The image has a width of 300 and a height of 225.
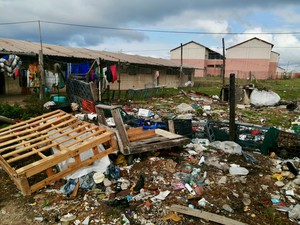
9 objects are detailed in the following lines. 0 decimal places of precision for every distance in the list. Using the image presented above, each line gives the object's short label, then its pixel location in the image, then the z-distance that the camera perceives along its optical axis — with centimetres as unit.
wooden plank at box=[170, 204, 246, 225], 264
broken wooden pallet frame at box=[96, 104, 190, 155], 392
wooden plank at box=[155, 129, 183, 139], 456
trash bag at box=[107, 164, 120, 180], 356
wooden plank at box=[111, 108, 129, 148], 392
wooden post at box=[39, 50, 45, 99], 892
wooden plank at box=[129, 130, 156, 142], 443
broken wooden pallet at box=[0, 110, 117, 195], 322
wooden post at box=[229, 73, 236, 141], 484
